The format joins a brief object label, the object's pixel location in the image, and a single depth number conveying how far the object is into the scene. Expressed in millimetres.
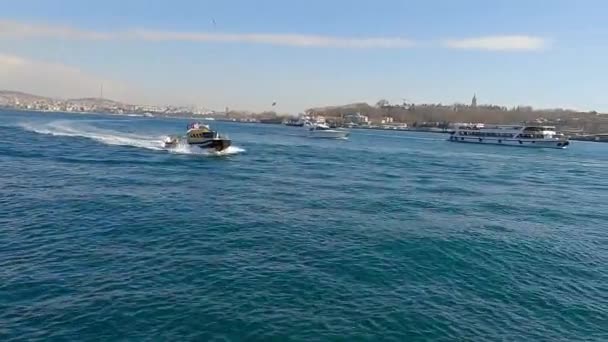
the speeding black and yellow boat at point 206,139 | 52531
